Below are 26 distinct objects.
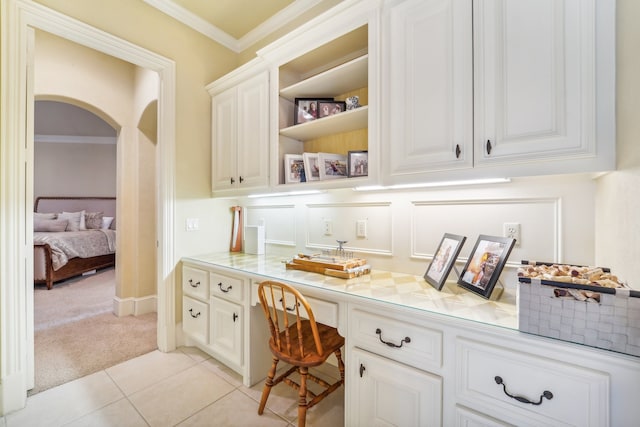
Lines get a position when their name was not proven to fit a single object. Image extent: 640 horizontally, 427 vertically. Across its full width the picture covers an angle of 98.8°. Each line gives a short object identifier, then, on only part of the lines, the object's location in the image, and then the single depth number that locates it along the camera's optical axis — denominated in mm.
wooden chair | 1417
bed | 4270
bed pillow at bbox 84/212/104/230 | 6238
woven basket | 755
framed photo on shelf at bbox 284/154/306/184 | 1995
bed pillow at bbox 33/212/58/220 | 5812
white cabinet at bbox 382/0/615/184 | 986
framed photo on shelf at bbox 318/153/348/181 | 1819
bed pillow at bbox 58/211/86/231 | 5855
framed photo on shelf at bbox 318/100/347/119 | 1922
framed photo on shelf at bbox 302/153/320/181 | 1899
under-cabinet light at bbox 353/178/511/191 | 1251
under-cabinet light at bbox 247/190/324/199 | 1855
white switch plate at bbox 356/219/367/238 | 1904
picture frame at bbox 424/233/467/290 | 1358
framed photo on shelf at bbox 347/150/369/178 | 1660
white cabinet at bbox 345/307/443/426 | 1088
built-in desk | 815
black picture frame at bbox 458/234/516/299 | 1188
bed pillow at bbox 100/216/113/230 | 6363
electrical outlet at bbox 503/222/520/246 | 1374
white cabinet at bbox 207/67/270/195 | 2090
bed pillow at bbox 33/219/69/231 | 5535
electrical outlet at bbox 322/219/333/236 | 2084
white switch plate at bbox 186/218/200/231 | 2459
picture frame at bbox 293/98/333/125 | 1974
